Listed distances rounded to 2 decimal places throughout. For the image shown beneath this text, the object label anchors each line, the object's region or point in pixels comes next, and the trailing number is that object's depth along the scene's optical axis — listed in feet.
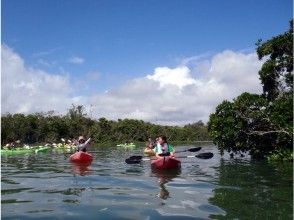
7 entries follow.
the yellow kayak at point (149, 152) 90.02
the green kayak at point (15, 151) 109.19
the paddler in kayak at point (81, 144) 70.44
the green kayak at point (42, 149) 115.18
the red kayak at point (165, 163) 51.11
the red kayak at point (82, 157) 66.44
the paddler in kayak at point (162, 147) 54.39
